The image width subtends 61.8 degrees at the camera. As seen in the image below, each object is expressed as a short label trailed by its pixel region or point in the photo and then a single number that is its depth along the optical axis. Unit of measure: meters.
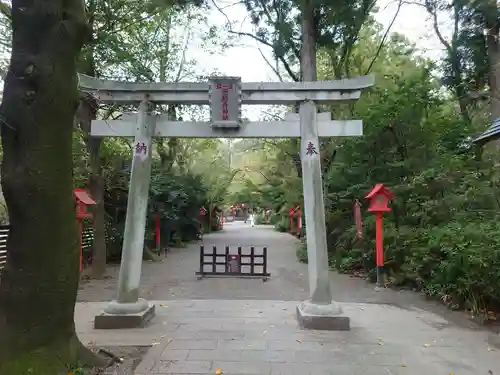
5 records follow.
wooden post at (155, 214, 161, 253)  18.48
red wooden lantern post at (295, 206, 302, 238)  26.91
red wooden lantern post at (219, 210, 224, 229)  40.97
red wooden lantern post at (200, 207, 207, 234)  27.32
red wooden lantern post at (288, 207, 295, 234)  31.11
